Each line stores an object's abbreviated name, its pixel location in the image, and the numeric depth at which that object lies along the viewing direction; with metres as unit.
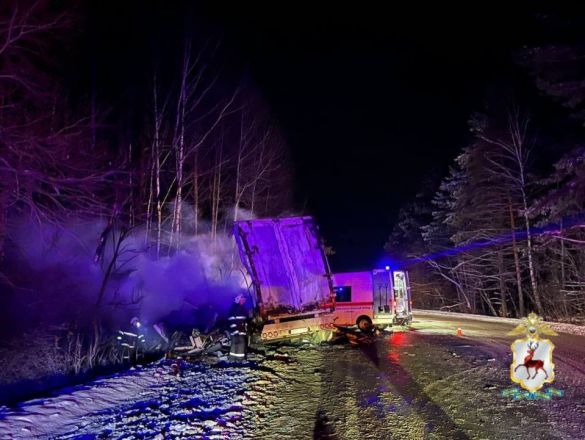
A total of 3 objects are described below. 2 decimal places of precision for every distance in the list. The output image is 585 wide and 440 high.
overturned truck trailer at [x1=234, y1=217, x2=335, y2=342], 11.20
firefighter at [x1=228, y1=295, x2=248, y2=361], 9.89
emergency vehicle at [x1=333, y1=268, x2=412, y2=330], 16.08
